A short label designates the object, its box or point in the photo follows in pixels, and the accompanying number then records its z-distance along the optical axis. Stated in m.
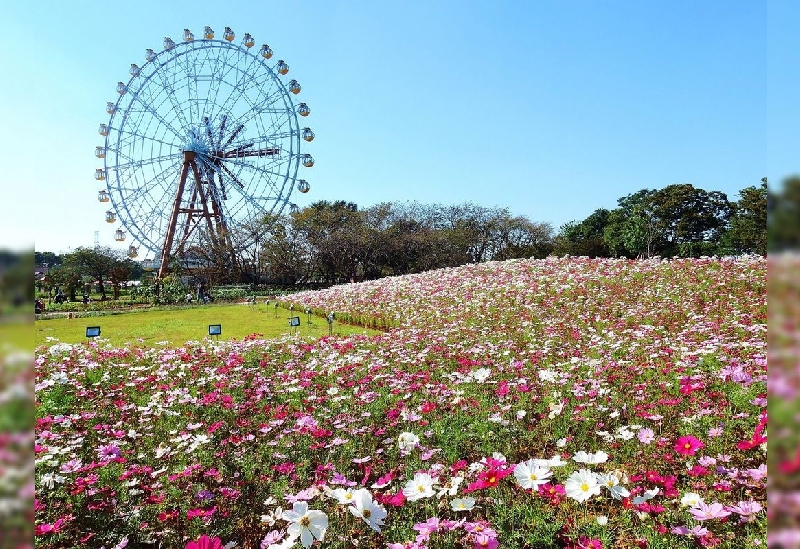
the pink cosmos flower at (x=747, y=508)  2.04
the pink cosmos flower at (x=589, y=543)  1.82
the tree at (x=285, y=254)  29.66
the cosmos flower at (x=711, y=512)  1.95
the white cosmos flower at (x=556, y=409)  3.21
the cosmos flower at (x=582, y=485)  1.88
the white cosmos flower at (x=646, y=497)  2.00
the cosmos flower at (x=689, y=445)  2.38
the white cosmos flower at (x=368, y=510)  1.71
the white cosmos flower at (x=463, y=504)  1.98
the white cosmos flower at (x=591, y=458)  2.14
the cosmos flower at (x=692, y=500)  2.13
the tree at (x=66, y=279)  24.88
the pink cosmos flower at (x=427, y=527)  1.84
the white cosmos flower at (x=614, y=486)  1.93
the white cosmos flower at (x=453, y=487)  2.14
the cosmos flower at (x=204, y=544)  1.45
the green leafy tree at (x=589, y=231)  41.79
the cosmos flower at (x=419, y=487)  2.05
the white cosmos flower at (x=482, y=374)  3.89
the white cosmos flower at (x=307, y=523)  1.65
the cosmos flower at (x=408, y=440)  2.78
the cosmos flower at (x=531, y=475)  2.00
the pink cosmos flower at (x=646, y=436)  2.77
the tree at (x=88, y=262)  30.56
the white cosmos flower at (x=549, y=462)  2.05
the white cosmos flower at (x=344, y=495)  1.87
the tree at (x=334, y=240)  30.84
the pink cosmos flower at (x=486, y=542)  1.88
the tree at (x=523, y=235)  39.75
